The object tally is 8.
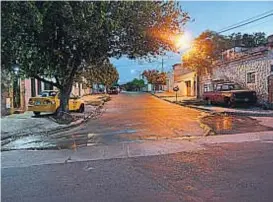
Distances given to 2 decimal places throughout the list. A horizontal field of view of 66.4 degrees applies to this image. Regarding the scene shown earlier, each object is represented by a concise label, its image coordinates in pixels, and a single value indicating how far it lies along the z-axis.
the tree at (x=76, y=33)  6.81
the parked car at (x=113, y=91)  39.93
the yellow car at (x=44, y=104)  11.05
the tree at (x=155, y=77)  42.30
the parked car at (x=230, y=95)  14.13
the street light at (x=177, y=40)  9.69
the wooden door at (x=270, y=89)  13.36
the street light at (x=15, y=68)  8.15
